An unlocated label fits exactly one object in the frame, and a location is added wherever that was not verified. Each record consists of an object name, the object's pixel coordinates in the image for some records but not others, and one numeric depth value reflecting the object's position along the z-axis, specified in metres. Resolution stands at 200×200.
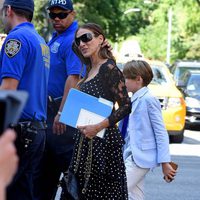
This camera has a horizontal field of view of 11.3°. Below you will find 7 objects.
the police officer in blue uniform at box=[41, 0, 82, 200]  7.71
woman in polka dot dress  6.57
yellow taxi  20.19
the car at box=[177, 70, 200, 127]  24.98
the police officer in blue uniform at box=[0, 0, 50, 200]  6.13
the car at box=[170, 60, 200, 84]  29.23
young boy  7.89
